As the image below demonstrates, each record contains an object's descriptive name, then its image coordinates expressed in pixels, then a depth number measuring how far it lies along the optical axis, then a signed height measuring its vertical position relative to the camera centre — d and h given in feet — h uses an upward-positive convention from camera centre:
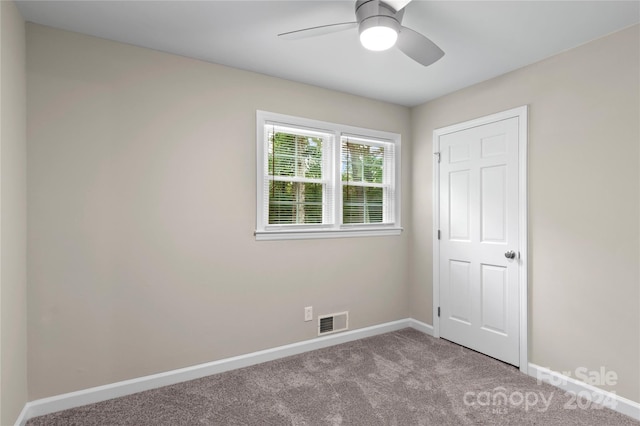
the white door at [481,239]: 9.62 -0.80
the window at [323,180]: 10.18 +1.08
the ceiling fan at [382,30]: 5.94 +3.27
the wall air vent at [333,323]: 10.94 -3.54
